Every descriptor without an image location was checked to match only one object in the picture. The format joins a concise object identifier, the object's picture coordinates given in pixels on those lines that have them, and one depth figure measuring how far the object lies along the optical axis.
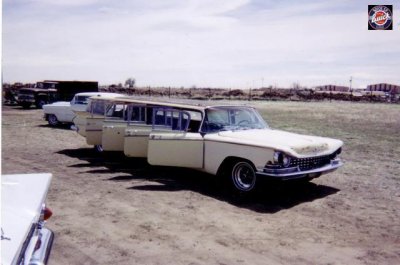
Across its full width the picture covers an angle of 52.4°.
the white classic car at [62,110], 16.92
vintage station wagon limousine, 6.32
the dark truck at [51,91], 25.53
